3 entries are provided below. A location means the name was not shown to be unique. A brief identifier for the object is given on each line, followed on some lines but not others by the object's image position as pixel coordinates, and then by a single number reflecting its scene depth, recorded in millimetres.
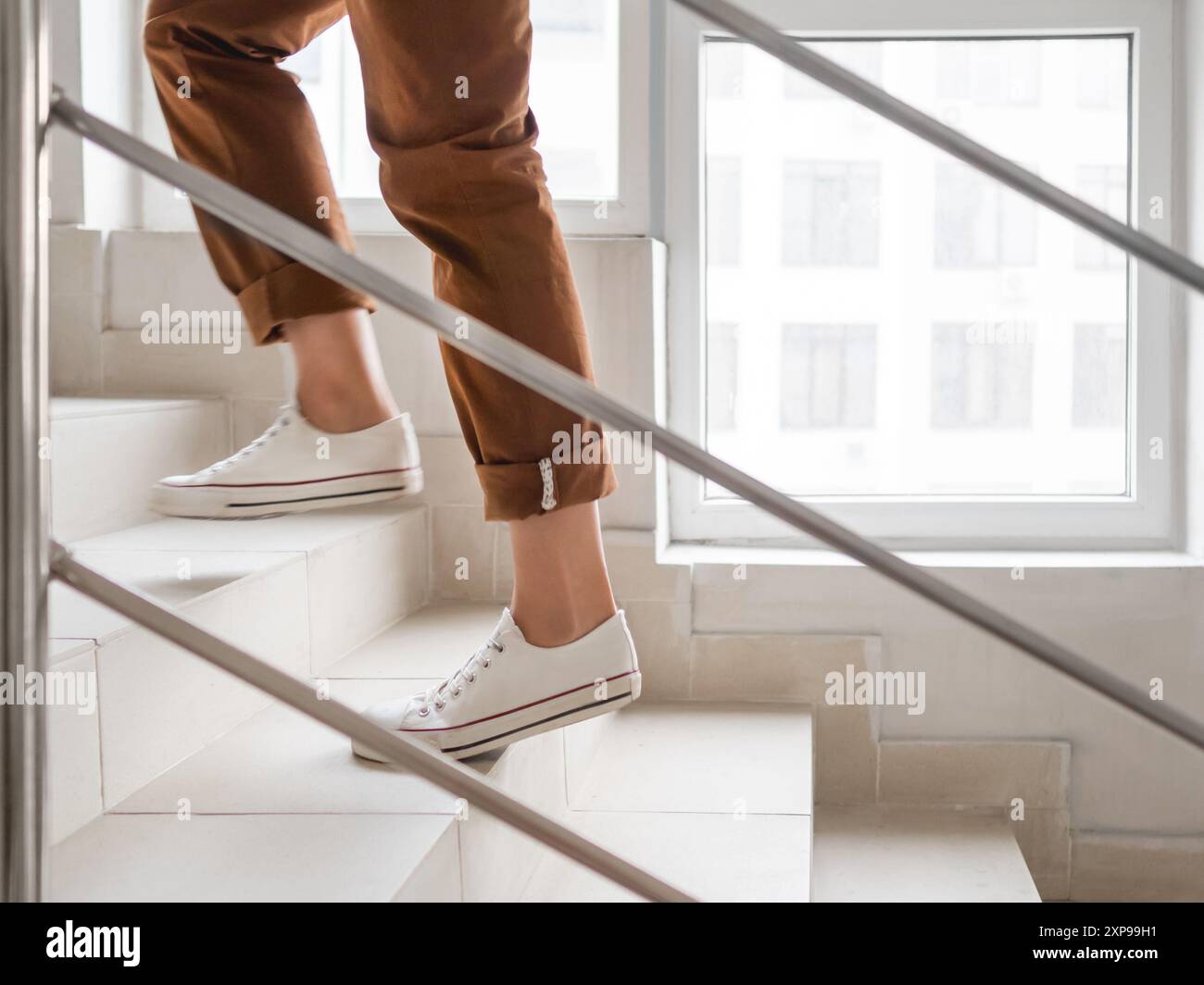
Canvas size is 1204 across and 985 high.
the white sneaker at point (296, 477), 1121
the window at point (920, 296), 1840
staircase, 877
